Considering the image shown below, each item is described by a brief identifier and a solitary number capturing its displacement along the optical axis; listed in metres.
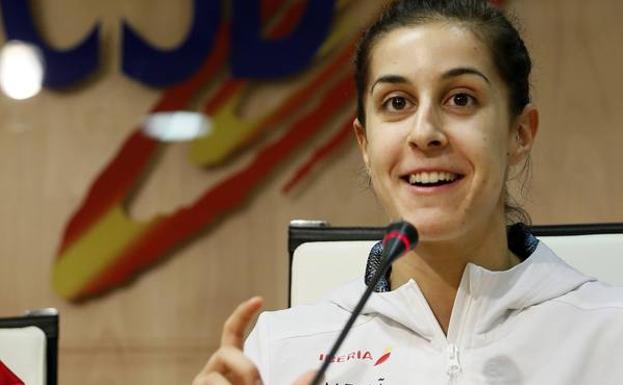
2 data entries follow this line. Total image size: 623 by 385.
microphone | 3.42
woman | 3.59
